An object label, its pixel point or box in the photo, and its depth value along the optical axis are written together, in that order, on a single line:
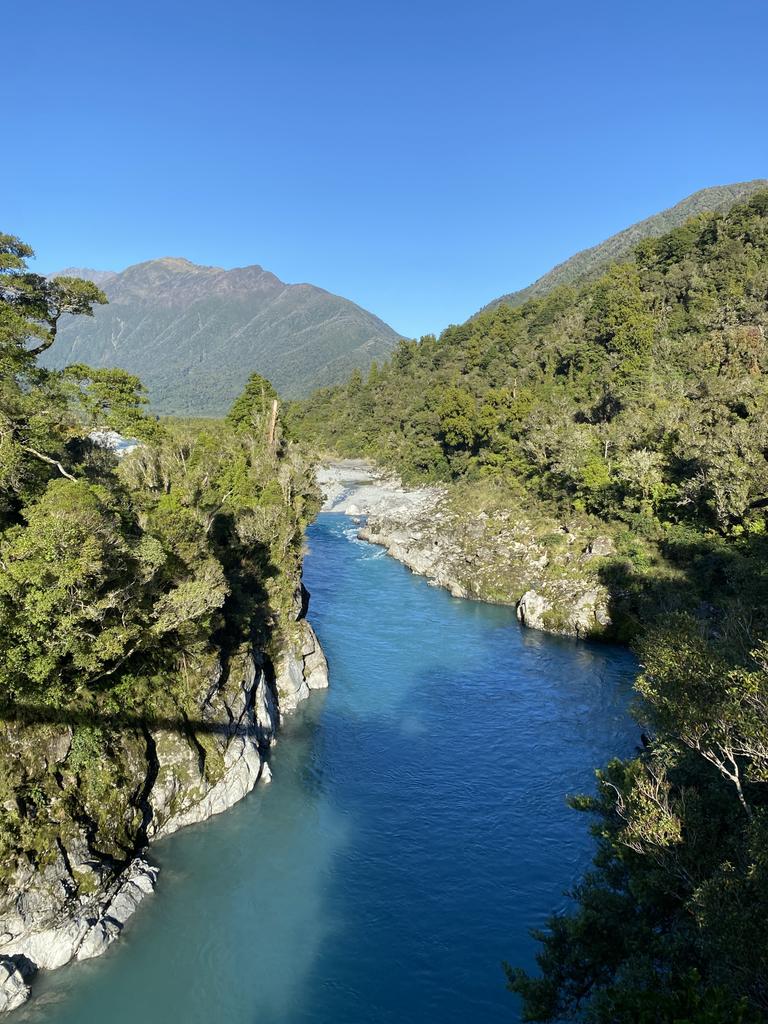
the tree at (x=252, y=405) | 50.00
